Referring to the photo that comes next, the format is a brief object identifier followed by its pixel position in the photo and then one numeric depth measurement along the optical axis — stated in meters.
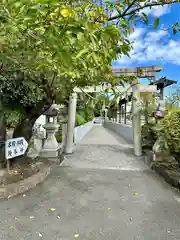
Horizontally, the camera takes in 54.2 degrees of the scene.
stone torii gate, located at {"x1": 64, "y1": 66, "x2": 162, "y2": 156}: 5.44
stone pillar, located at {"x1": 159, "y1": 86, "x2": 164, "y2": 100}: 6.07
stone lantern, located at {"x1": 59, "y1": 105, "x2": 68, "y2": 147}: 6.79
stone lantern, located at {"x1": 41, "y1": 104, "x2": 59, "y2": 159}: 4.71
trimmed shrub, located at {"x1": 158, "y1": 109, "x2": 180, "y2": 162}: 3.44
